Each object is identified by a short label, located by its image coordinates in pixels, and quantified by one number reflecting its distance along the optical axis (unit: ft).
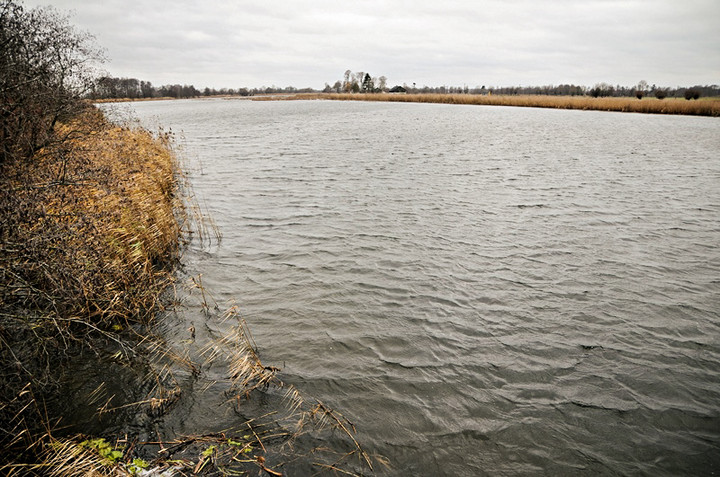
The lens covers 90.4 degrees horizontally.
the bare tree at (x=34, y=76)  24.20
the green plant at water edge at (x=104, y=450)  10.83
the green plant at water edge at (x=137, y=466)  10.48
